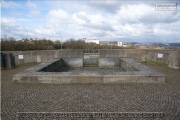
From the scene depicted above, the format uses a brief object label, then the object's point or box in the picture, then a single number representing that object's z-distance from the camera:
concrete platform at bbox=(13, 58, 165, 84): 6.18
